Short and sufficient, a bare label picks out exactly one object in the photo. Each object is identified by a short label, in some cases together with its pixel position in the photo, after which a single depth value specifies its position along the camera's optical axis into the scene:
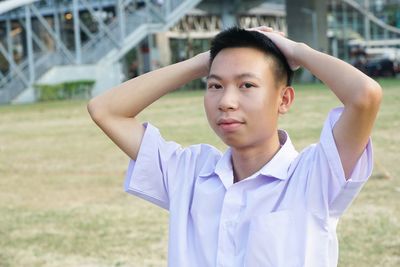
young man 2.11
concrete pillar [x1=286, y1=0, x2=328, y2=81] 43.78
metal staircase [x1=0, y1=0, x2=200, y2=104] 33.06
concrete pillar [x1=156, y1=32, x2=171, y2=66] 44.28
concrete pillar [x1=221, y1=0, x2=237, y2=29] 43.94
